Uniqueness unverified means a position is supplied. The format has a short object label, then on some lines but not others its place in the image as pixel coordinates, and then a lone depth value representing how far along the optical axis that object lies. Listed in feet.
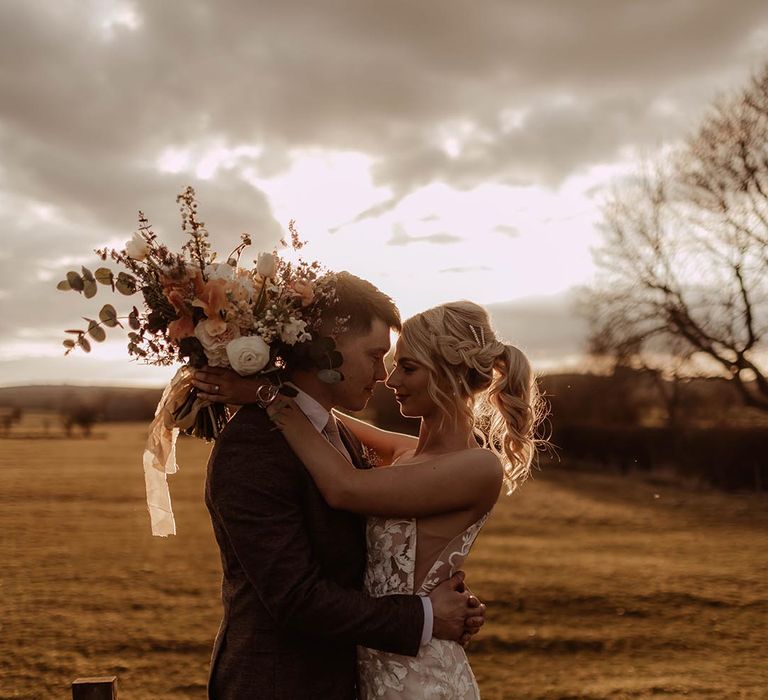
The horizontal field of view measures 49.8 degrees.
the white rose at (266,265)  10.41
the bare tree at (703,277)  76.07
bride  10.56
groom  9.50
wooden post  11.67
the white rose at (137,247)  10.27
